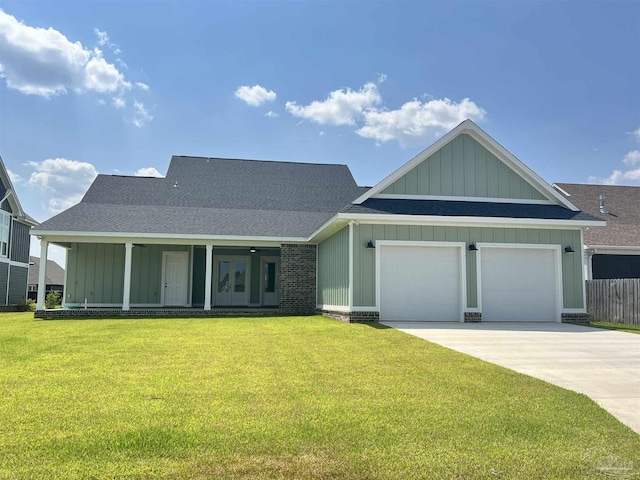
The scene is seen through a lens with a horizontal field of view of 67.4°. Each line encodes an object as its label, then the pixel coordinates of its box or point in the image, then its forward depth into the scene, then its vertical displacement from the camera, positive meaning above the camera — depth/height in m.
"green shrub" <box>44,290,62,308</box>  23.33 -1.20
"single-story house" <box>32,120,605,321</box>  13.03 +1.08
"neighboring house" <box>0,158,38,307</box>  24.28 +1.62
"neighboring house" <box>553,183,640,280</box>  19.67 +2.30
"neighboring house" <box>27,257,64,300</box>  44.40 -0.01
